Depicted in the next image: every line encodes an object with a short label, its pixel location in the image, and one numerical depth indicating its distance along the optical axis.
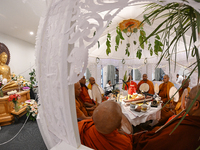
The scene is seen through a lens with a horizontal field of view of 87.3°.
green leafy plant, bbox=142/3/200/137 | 0.34
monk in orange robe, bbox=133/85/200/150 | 0.87
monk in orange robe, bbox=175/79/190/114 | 2.58
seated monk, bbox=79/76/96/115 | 2.79
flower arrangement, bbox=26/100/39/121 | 2.84
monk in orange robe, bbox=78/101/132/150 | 0.85
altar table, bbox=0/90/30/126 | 2.84
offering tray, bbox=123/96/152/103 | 2.45
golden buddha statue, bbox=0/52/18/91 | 3.57
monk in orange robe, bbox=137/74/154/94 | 4.12
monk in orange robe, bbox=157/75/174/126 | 3.39
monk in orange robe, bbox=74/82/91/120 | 1.63
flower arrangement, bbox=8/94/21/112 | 2.84
